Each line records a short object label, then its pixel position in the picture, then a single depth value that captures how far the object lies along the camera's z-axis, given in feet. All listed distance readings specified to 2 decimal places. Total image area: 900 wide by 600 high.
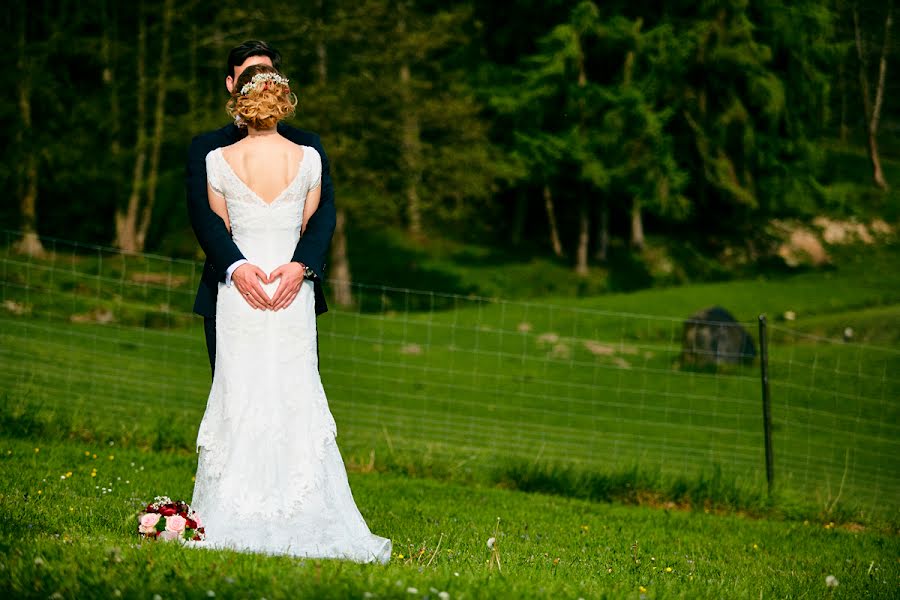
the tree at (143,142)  93.66
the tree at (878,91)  127.54
